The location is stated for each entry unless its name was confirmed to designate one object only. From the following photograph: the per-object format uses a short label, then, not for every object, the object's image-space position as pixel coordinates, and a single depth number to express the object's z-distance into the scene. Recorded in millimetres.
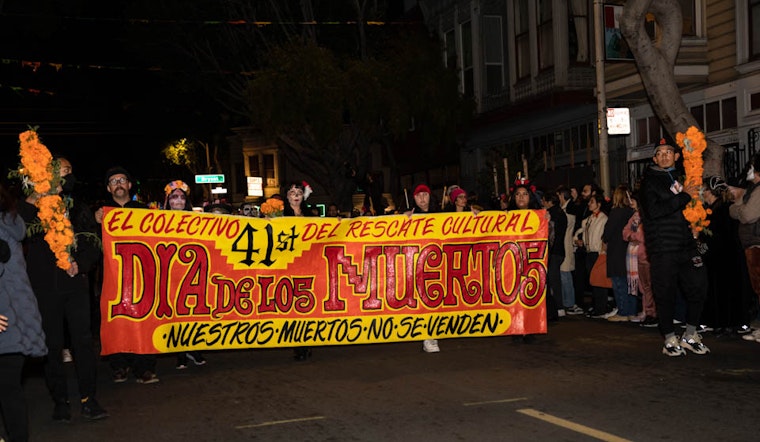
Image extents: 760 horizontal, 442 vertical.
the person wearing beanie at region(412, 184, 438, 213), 10727
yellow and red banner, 9445
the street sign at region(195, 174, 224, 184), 41906
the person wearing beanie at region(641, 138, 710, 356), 9367
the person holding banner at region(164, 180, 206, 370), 10062
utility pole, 18062
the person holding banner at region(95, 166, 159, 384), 9055
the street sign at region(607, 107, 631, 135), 19703
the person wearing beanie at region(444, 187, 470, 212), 11547
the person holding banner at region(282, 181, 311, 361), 10906
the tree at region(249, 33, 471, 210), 27531
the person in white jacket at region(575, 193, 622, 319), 13586
